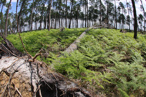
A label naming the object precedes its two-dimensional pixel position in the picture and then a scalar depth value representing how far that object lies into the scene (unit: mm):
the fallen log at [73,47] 4543
